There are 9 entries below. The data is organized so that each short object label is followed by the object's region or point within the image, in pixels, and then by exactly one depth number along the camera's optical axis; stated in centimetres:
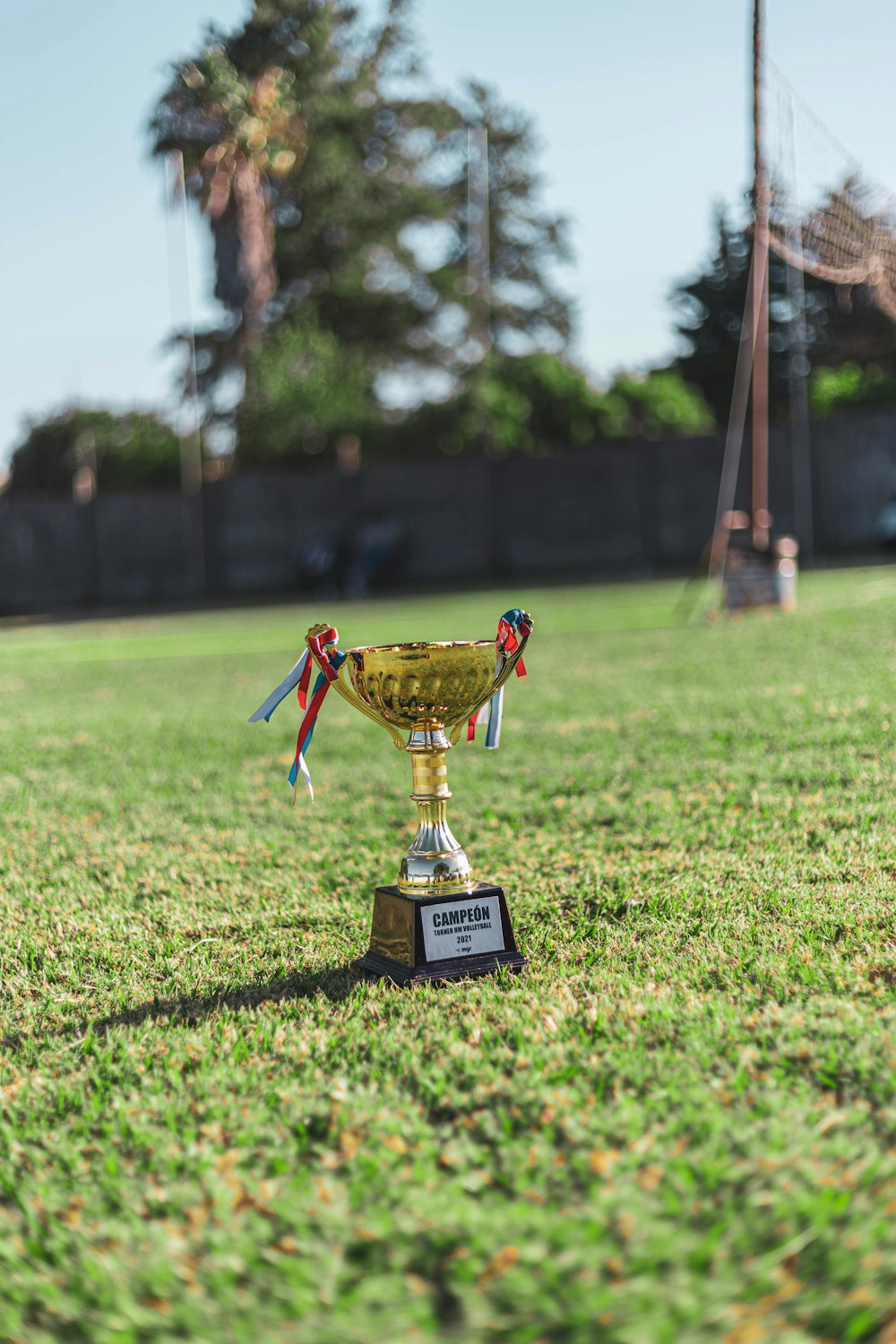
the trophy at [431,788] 275
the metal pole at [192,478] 2931
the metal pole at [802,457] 2508
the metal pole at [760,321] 1145
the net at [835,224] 1225
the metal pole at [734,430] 1248
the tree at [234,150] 3191
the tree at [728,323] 3991
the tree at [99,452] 3794
